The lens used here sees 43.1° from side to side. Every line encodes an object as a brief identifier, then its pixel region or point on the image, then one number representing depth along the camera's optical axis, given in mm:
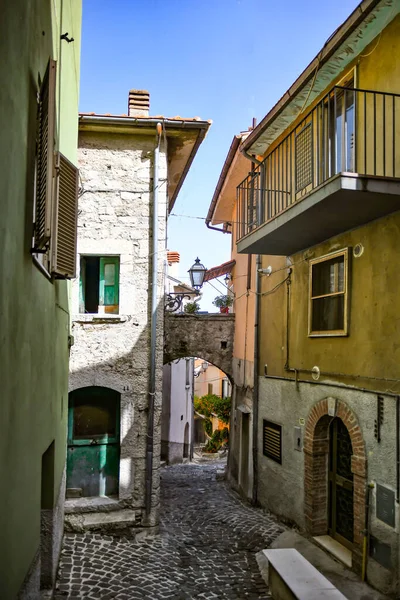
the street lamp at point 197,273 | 12445
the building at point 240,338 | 12008
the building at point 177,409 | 19578
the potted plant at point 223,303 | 16425
